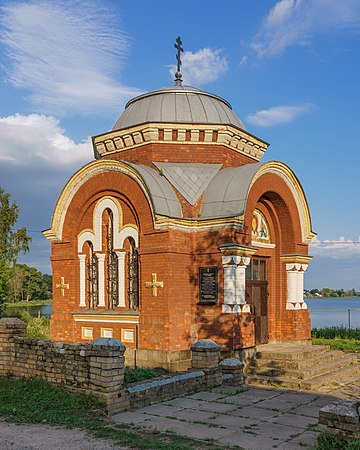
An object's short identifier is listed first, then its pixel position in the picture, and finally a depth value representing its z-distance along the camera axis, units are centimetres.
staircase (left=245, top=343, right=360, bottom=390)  1063
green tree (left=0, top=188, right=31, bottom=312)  3306
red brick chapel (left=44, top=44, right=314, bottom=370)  1178
